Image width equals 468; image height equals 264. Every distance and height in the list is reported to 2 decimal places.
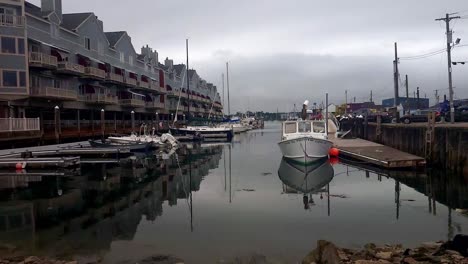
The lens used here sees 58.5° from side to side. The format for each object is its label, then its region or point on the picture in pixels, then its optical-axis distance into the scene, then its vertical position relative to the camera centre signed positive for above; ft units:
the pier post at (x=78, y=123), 149.80 +1.98
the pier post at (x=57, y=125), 131.44 +1.37
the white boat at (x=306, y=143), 103.24 -4.91
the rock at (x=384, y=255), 33.37 -10.87
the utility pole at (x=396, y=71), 158.97 +18.72
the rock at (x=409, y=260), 30.89 -10.49
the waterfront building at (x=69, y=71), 127.13 +22.20
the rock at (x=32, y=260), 35.14 -11.08
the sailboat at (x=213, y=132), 233.55 -3.94
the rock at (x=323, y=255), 31.24 -10.13
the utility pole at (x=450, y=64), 107.76 +14.31
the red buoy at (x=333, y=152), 125.94 -8.97
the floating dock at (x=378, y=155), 91.50 -8.43
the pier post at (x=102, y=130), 158.50 -0.71
